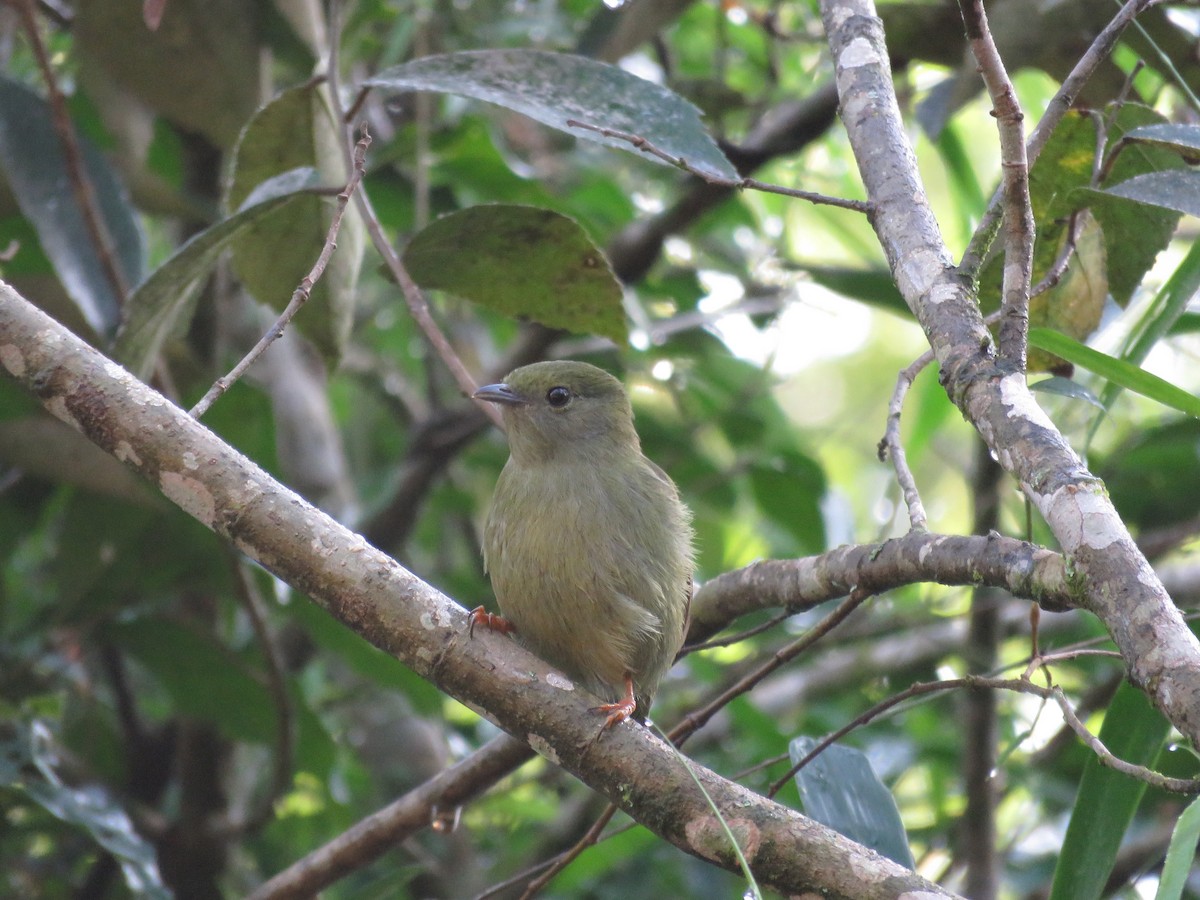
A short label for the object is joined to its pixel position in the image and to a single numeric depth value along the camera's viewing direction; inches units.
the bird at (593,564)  251.3
